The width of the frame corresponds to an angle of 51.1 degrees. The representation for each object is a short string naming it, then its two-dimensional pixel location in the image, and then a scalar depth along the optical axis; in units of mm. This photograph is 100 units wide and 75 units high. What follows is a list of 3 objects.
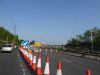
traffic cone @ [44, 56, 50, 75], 4058
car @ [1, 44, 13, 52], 19579
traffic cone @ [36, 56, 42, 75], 4856
